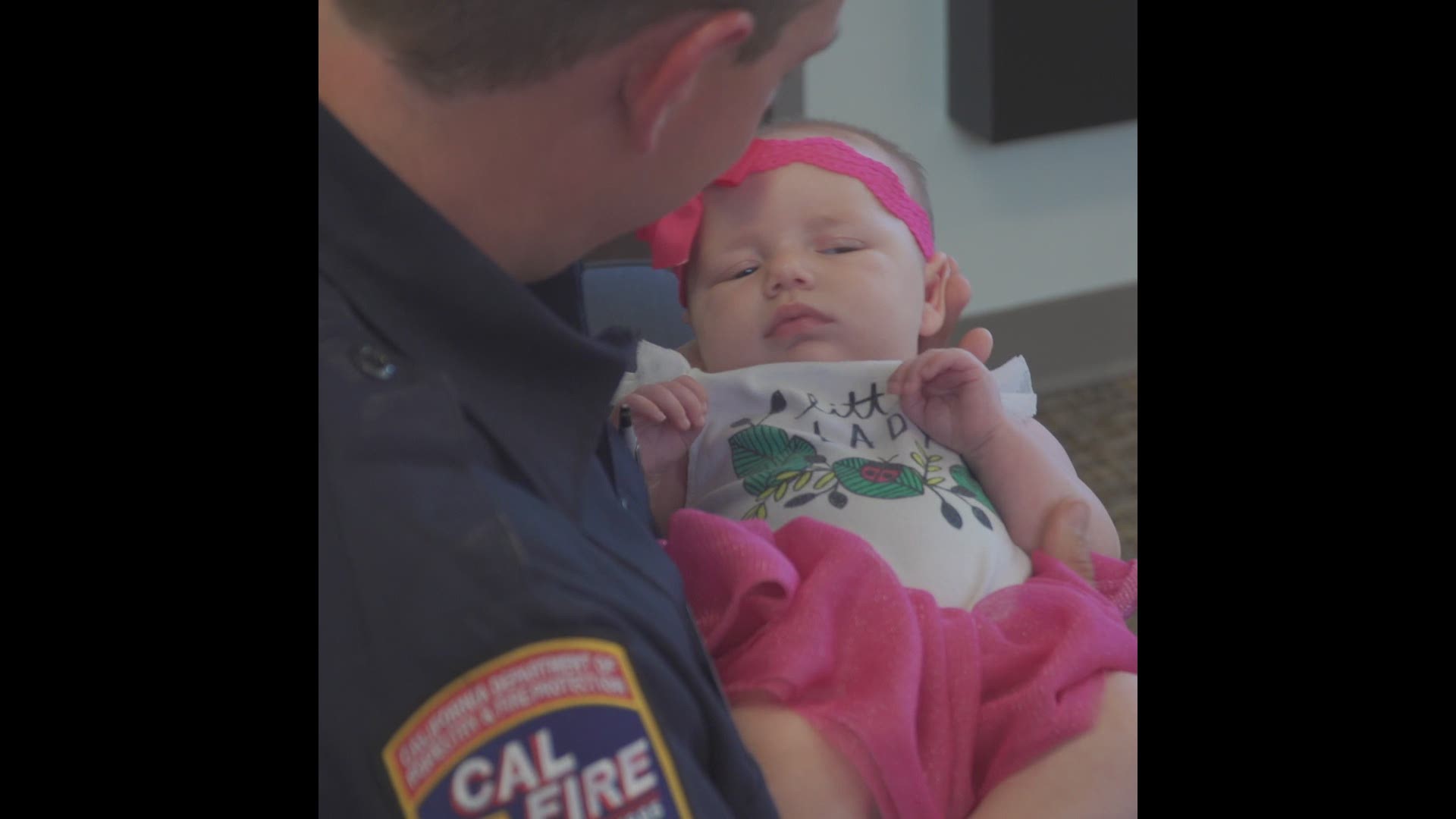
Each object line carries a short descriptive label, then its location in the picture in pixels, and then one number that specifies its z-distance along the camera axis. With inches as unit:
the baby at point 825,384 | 52.2
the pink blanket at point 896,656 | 46.2
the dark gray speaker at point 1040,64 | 73.7
